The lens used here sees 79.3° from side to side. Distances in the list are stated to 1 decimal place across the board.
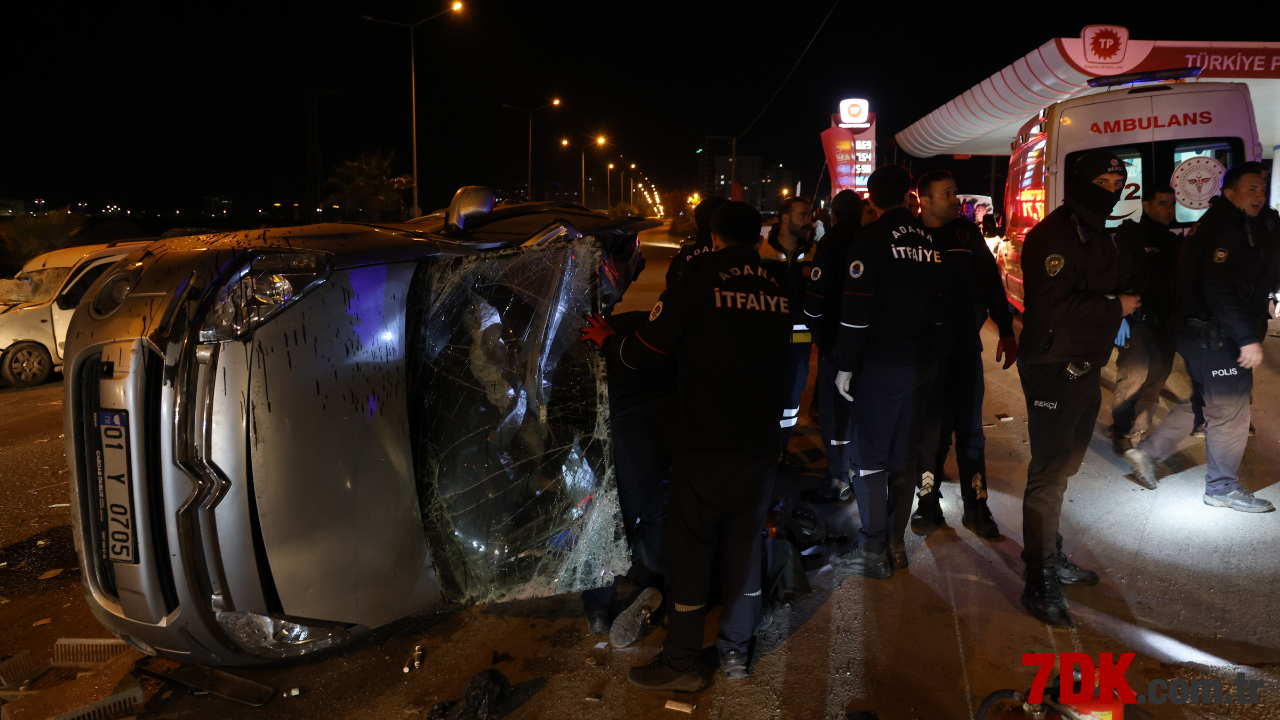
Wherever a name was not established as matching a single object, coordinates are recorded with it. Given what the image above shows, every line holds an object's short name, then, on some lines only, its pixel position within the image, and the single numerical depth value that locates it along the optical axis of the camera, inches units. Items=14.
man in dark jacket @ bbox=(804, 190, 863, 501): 169.8
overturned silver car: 91.0
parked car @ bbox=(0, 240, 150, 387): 346.0
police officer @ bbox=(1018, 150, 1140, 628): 131.0
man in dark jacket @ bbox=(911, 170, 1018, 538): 164.1
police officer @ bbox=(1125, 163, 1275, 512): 160.4
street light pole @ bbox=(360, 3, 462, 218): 922.9
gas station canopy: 538.0
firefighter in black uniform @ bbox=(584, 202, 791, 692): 109.0
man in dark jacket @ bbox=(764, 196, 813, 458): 208.5
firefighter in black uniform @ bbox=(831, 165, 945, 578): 141.8
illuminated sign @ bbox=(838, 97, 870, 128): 871.7
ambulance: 322.3
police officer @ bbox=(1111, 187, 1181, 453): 211.5
